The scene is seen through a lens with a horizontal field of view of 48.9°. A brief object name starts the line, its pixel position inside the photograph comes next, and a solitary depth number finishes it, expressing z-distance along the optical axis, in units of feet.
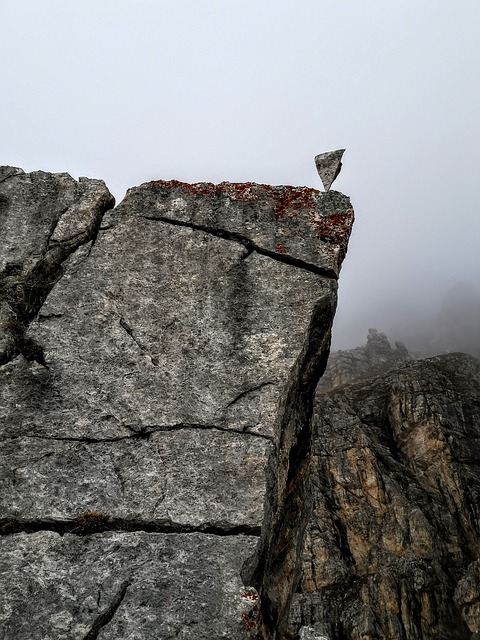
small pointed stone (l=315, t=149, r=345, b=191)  30.19
